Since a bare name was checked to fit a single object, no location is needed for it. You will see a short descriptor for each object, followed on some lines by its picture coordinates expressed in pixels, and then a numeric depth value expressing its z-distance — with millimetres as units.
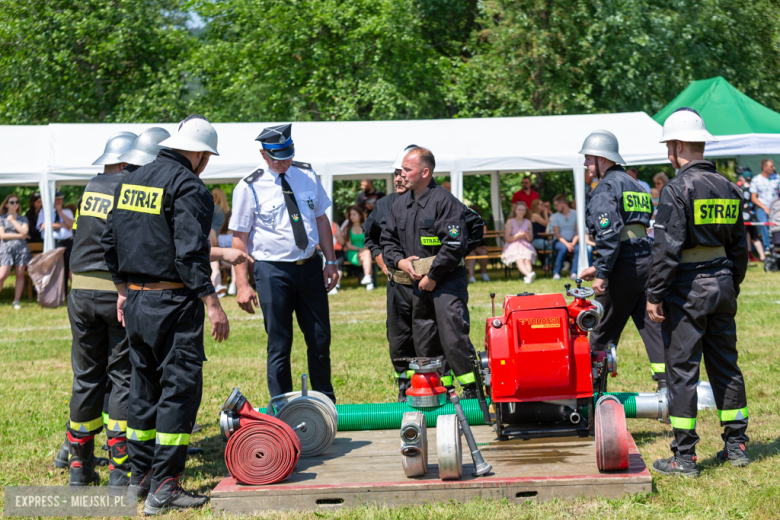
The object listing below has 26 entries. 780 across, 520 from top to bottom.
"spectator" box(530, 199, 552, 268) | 17594
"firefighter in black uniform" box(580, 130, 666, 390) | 5887
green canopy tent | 17672
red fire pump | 4941
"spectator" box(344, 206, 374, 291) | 16734
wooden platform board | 4281
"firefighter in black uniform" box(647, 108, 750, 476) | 4766
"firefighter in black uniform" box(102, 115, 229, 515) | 4395
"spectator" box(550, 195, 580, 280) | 16797
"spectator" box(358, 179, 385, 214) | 17359
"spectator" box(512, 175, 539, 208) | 19095
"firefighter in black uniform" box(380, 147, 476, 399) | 6051
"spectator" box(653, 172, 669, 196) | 15584
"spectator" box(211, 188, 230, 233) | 15568
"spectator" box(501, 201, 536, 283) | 16531
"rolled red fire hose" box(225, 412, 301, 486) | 4496
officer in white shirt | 5777
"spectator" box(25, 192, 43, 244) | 16559
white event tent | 15164
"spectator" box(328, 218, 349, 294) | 16578
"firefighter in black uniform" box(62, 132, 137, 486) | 5008
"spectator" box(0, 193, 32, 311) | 14625
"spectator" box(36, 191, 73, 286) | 15344
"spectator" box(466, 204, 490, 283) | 17047
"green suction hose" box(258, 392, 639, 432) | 5684
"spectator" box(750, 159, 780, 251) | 17266
